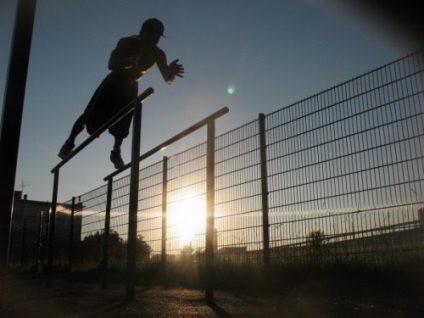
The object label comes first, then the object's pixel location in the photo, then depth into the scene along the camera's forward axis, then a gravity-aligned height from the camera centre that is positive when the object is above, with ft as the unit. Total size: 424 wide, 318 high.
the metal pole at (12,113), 8.96 +3.08
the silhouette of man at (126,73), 17.80 +7.19
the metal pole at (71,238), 32.27 +2.92
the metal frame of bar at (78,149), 14.56 +4.89
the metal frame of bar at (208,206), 12.35 +1.93
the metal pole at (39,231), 35.65 +4.28
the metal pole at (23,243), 49.81 +4.00
